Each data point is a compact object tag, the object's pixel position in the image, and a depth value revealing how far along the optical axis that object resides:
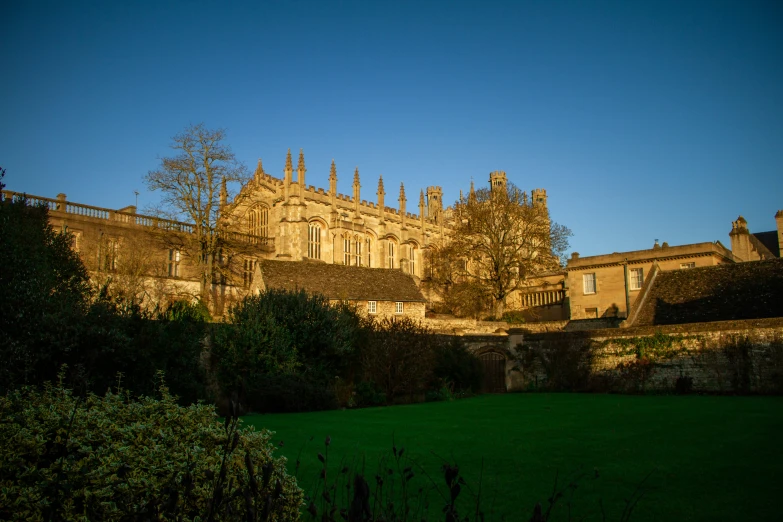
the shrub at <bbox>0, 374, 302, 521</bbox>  4.23
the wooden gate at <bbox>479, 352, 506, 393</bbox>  27.56
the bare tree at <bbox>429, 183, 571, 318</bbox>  43.97
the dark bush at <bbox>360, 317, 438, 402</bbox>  23.64
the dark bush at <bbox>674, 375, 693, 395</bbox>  21.39
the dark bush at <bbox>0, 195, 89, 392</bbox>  13.84
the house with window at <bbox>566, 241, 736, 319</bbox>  40.91
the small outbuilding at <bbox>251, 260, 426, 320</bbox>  34.12
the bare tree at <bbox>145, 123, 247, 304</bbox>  36.41
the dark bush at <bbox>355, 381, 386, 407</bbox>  22.62
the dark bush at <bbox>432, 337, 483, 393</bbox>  26.34
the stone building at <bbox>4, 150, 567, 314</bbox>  33.84
